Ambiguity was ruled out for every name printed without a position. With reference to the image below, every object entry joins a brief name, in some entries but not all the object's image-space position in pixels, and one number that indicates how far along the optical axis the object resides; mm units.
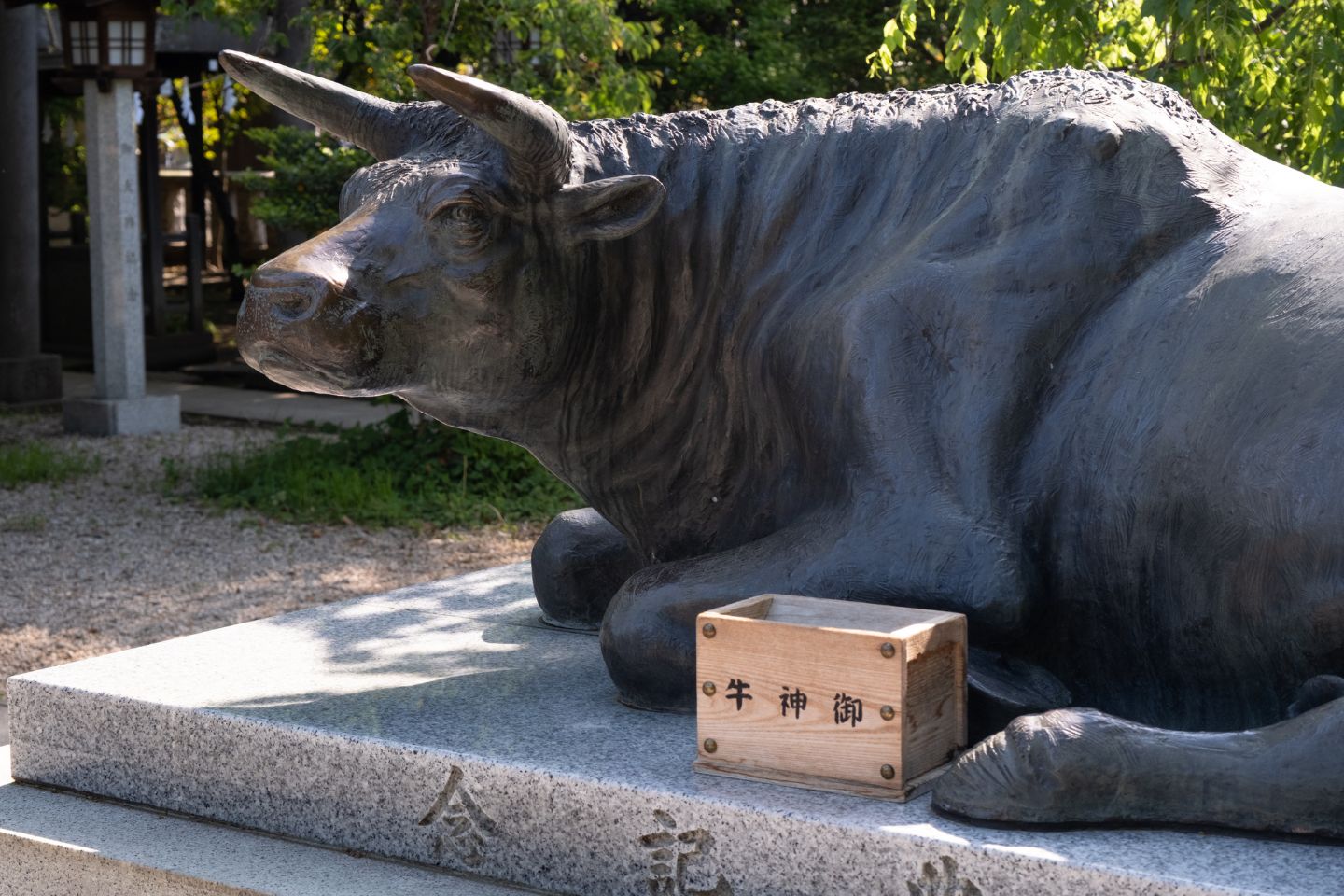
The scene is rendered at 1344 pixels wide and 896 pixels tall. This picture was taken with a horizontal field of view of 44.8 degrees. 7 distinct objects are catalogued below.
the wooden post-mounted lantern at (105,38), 12320
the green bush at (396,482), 9953
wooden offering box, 2906
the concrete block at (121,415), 12766
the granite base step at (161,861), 3197
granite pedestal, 2693
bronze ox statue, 2984
